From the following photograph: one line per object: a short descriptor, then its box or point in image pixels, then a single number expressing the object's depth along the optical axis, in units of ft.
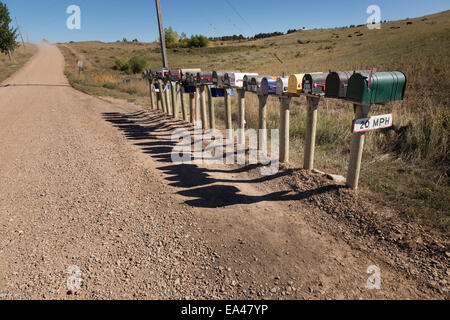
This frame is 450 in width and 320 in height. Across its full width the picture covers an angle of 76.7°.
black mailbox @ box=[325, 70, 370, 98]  10.07
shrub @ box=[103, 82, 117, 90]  52.65
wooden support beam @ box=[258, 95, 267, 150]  14.96
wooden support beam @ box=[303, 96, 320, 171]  11.98
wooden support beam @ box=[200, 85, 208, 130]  21.39
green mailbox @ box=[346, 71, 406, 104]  9.23
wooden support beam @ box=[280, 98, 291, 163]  13.38
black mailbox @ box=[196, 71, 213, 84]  20.00
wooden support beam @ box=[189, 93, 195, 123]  23.31
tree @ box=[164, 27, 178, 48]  176.05
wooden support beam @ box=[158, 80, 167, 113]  29.48
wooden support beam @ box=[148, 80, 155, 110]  32.76
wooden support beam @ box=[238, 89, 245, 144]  17.05
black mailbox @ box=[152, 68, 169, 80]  28.07
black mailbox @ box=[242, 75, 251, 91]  15.55
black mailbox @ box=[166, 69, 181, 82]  24.99
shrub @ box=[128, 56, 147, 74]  87.81
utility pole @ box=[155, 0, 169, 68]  33.65
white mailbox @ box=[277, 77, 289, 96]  12.79
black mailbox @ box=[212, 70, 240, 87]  18.16
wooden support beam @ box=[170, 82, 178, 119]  26.45
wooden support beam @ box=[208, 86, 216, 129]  20.31
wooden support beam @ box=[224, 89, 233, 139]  18.65
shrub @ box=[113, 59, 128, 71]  93.25
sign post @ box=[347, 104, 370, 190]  9.84
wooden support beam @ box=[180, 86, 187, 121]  24.61
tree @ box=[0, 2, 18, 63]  86.07
